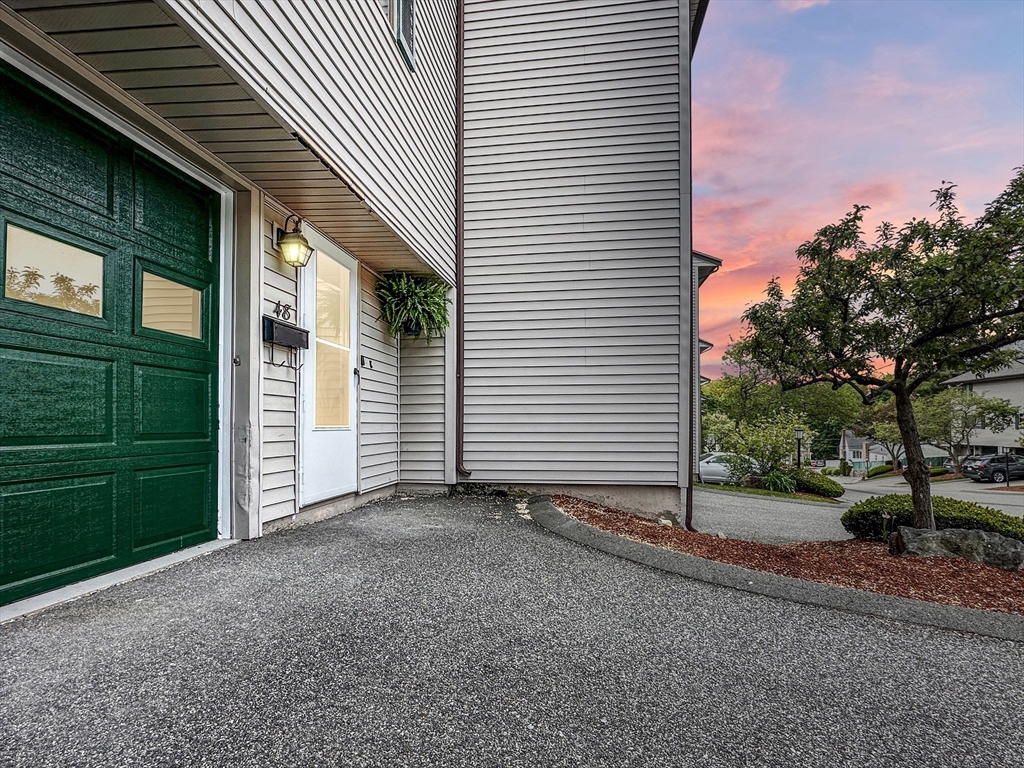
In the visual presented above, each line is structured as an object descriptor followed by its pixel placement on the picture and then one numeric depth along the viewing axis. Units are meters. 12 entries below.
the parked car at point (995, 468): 19.45
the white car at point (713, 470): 14.53
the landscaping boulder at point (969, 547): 3.67
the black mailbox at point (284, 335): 3.24
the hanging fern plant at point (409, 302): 5.01
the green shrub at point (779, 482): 11.66
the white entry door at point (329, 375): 3.75
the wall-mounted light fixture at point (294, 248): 3.44
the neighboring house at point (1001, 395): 24.14
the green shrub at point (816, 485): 11.65
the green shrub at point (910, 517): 4.59
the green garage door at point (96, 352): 2.00
